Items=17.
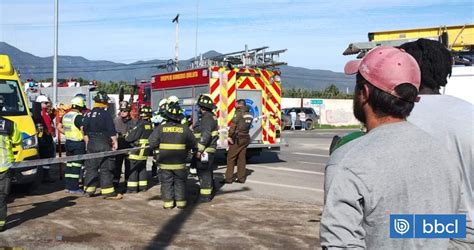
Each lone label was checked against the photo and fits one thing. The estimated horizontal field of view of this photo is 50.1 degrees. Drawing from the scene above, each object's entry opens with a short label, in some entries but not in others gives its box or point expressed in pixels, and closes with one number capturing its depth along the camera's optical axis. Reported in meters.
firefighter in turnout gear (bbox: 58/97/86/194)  9.12
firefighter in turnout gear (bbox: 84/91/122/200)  8.71
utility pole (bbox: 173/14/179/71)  31.73
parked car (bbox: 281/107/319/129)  33.94
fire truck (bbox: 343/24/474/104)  6.38
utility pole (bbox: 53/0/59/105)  18.81
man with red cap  1.68
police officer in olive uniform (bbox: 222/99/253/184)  10.70
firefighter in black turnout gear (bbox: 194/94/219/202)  8.69
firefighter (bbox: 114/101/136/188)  9.98
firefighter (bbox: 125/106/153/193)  9.33
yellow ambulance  8.26
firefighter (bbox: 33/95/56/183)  10.38
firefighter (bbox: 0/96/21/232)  6.29
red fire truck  12.47
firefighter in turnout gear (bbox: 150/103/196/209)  7.93
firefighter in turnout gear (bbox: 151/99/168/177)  11.06
